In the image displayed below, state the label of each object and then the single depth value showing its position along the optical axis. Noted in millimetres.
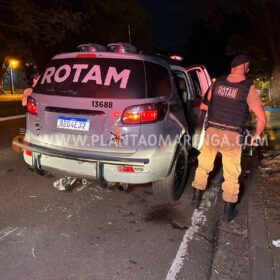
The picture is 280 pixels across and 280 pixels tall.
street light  32878
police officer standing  4168
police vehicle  3980
